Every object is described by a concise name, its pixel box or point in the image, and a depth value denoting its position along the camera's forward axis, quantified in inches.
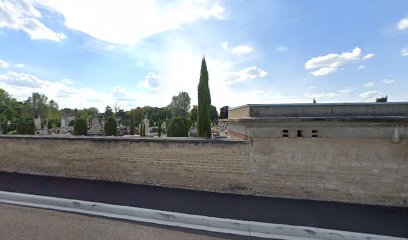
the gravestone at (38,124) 1496.3
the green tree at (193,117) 1348.4
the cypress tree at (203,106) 465.2
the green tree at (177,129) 554.3
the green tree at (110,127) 757.3
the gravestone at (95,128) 948.1
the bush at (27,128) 698.2
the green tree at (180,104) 2664.9
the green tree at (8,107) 2179.5
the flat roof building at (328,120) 216.4
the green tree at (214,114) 2185.8
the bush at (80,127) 712.5
